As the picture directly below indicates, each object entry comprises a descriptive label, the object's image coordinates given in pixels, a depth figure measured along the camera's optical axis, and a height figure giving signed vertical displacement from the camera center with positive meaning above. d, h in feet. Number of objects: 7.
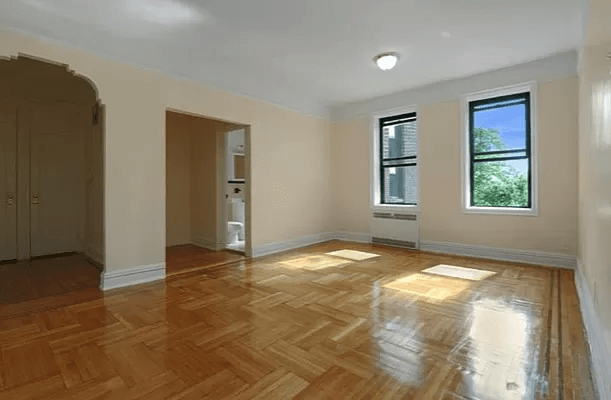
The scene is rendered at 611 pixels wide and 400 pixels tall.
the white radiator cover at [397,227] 16.71 -1.55
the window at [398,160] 17.33 +2.25
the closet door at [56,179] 15.16 +1.06
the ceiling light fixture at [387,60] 12.10 +5.44
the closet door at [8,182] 14.32 +0.83
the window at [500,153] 13.79 +2.09
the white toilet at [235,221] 18.63 -1.38
